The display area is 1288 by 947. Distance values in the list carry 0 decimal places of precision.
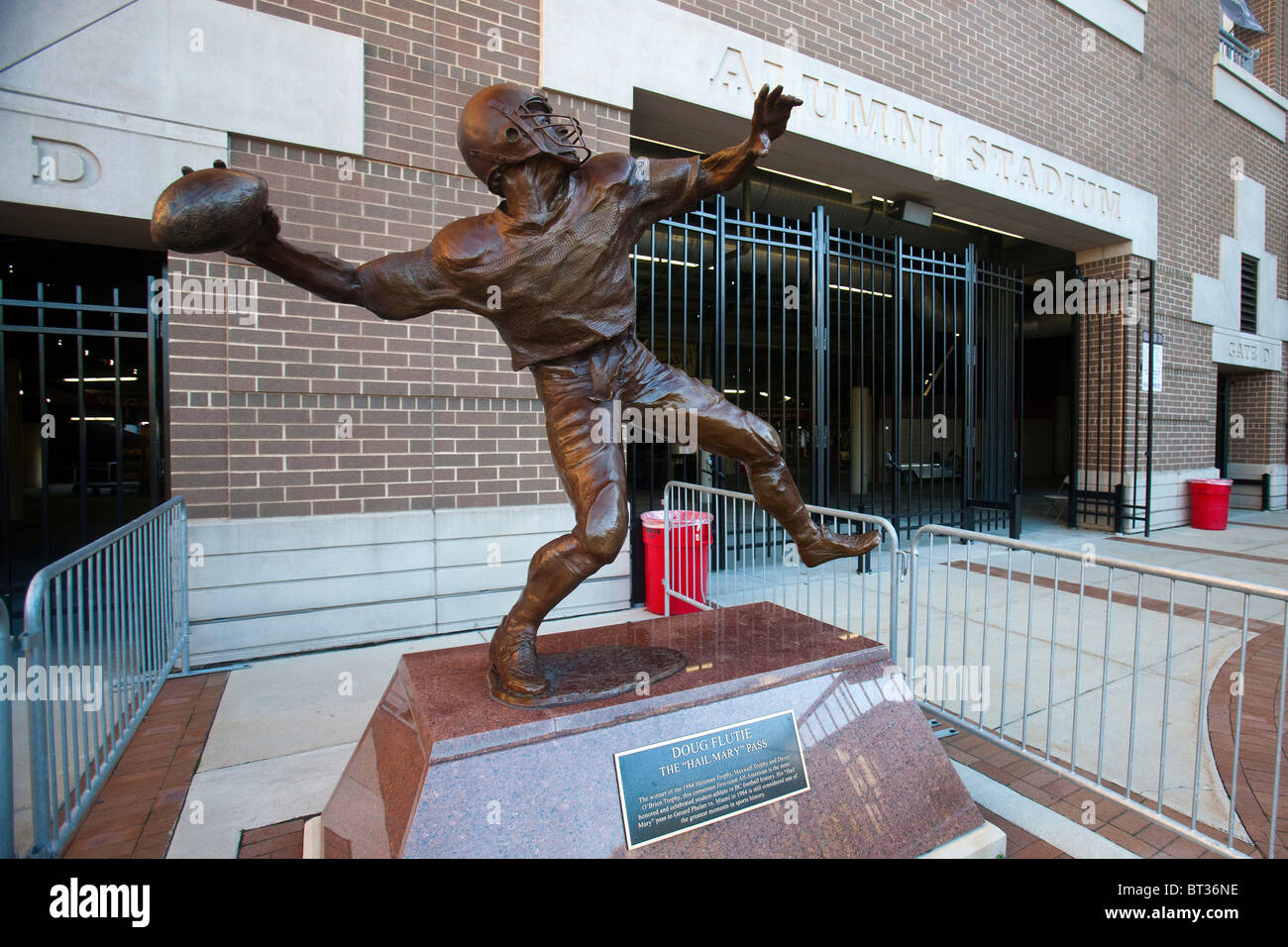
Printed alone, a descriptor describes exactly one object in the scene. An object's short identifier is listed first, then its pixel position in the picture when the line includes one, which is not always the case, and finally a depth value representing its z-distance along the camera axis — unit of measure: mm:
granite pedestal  2117
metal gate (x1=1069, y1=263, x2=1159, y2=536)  10047
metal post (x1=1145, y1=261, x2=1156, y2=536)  9733
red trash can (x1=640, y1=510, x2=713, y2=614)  5312
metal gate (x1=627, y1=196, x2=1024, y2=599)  6637
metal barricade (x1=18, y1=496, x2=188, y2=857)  2252
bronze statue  2461
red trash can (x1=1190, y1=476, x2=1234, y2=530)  10789
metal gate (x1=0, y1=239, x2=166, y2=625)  4840
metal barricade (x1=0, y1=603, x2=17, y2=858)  1927
